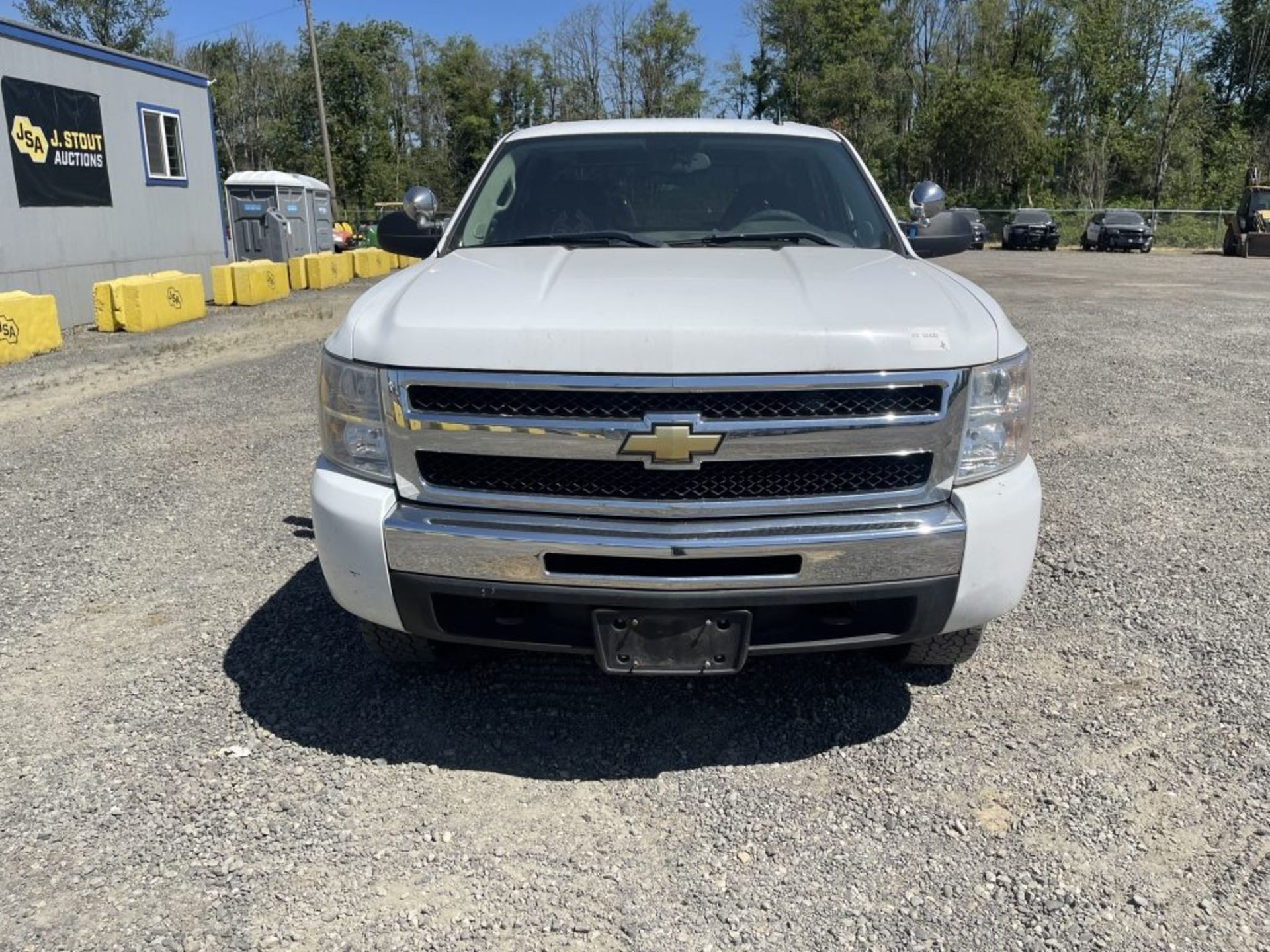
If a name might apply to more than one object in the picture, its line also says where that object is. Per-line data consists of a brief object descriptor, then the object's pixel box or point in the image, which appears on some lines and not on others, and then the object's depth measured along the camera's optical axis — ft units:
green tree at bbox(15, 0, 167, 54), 173.88
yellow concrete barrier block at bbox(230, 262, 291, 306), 53.57
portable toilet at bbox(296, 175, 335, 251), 79.20
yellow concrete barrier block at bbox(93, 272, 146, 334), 42.09
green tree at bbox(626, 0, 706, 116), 209.87
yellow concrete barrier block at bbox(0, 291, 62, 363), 34.50
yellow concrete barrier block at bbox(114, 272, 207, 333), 42.32
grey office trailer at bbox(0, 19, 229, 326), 42.73
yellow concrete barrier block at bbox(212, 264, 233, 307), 53.16
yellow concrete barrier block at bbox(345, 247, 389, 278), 72.59
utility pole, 113.39
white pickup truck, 8.21
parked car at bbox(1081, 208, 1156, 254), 112.47
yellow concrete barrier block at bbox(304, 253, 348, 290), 63.10
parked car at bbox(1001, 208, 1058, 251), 121.29
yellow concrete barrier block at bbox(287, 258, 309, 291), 62.39
